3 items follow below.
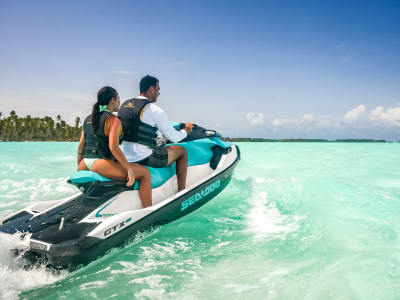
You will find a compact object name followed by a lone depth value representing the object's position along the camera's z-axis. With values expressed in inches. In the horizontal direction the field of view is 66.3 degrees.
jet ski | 95.4
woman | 104.2
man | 117.0
